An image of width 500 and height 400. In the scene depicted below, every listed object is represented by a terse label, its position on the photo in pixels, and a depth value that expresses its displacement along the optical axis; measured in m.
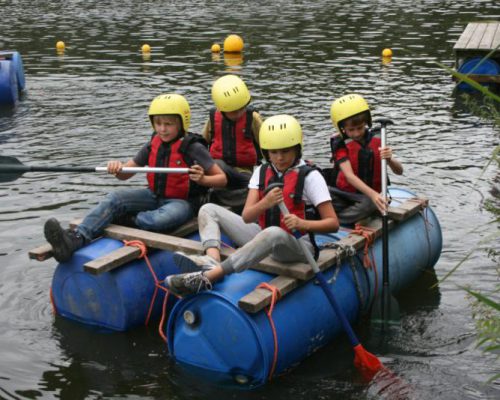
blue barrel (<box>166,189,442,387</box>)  5.62
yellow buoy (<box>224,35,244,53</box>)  20.34
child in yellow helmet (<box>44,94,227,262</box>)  6.88
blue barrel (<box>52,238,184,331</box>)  6.45
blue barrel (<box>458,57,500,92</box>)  15.03
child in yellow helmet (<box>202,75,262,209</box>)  7.48
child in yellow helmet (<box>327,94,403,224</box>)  7.15
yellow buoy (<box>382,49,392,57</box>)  18.91
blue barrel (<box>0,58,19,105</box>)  14.85
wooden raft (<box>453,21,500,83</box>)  14.94
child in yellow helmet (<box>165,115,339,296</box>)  5.88
